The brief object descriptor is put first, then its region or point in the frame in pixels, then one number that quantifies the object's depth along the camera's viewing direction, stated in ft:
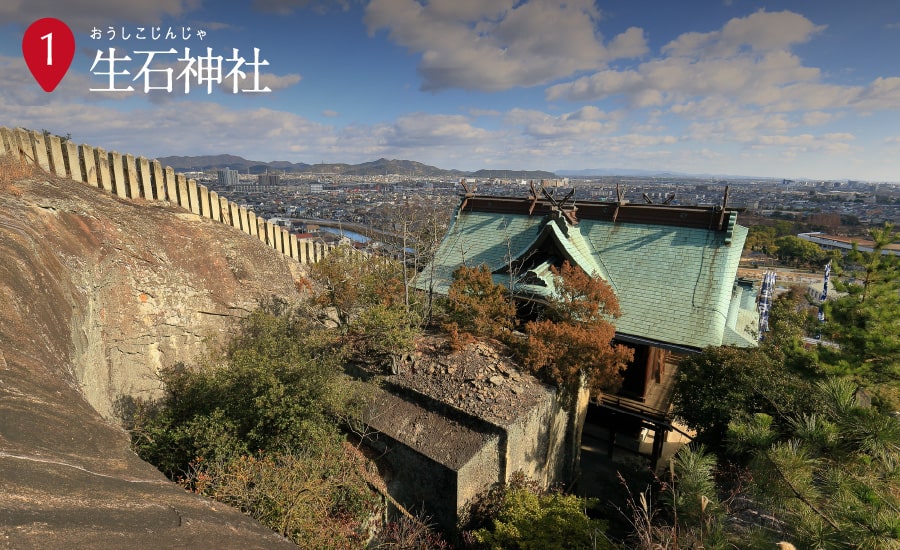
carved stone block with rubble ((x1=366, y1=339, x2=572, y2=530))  36.35
